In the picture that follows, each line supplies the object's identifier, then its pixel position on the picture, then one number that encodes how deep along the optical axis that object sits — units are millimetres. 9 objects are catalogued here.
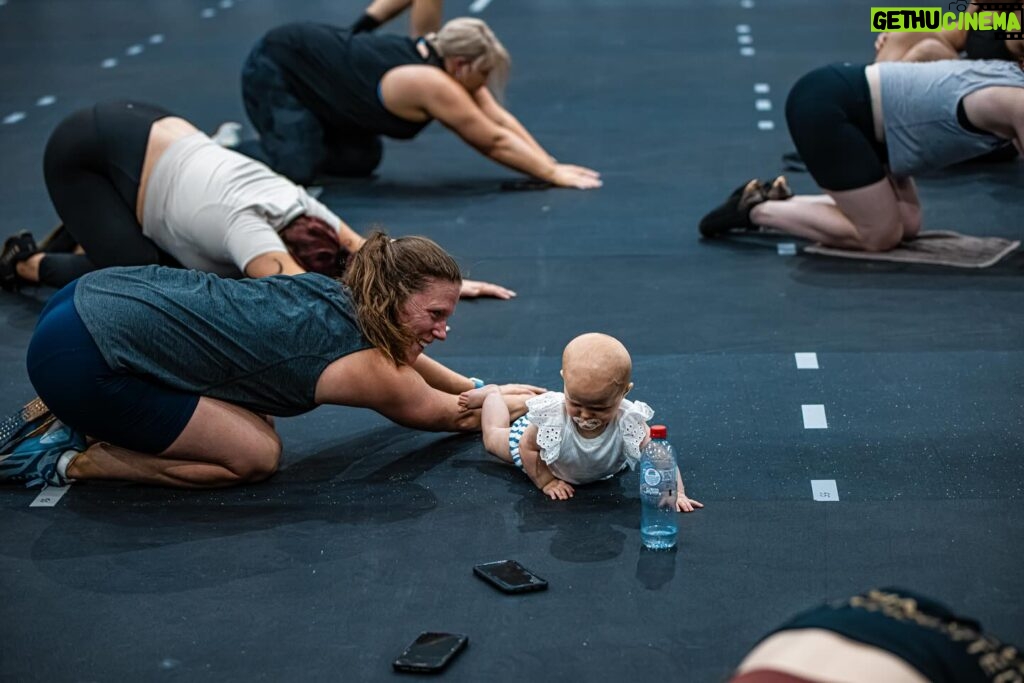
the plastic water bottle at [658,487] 3359
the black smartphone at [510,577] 3111
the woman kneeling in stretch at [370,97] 6227
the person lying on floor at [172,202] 4719
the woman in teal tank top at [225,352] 3518
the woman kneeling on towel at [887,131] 5066
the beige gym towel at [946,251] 5215
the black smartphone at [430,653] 2818
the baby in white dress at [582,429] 3256
